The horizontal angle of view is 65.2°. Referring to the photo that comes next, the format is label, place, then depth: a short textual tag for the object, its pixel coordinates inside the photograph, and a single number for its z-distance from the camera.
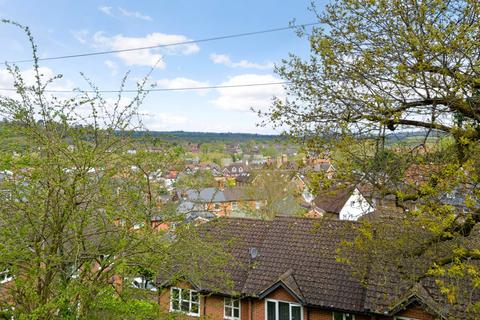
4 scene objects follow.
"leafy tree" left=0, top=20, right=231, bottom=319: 5.05
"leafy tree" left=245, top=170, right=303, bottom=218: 27.36
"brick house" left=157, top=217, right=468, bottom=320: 11.27
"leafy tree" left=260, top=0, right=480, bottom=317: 5.67
